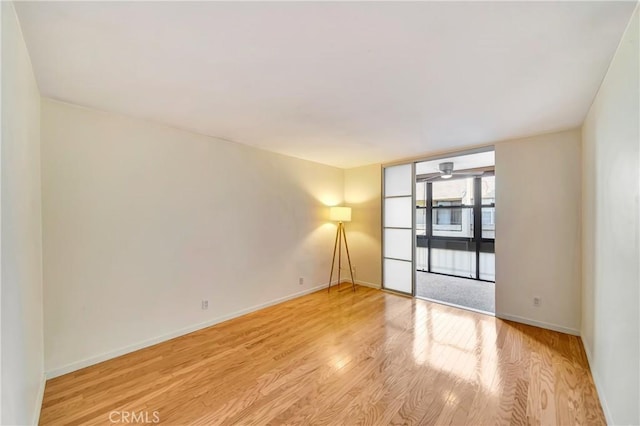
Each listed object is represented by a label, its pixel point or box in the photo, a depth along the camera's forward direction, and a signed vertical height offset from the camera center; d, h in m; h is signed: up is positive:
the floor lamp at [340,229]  4.71 -0.36
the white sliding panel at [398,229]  4.56 -0.33
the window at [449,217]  6.01 -0.16
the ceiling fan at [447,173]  5.09 +0.80
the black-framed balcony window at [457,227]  5.59 -0.40
